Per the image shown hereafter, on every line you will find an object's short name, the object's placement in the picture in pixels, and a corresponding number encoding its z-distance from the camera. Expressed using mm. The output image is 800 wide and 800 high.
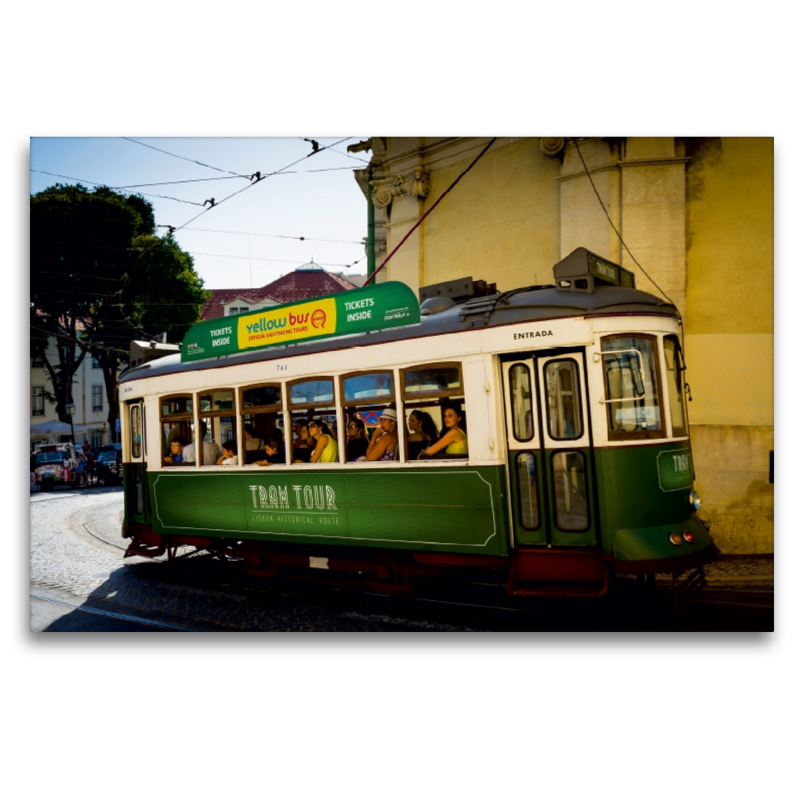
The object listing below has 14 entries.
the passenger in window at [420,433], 5602
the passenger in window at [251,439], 6613
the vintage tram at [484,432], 4922
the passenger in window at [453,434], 5348
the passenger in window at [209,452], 6988
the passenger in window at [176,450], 7309
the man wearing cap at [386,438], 5703
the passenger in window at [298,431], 6280
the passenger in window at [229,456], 6781
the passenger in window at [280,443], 6398
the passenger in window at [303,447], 6246
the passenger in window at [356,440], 5914
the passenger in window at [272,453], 6430
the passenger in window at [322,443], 6057
